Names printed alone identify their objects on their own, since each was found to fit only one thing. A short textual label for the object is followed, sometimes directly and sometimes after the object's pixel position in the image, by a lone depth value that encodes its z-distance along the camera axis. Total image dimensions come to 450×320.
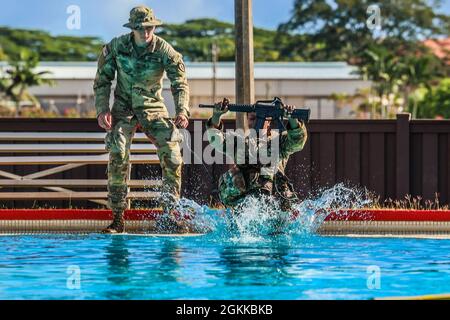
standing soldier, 15.15
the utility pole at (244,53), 17.61
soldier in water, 14.23
